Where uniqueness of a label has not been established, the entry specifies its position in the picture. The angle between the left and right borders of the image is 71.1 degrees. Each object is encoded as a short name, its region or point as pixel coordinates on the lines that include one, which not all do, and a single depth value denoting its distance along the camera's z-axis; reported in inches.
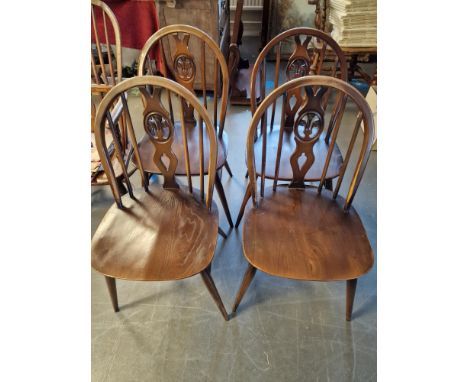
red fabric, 94.9
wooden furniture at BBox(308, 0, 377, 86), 90.1
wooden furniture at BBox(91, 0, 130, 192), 57.2
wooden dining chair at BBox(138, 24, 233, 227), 49.2
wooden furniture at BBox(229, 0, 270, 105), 96.0
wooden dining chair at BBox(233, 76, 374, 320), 37.0
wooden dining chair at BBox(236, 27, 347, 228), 49.1
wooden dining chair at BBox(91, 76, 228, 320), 37.0
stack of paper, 85.8
